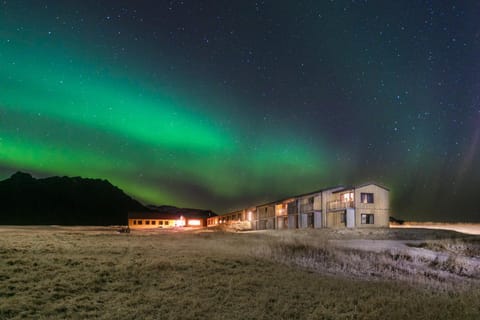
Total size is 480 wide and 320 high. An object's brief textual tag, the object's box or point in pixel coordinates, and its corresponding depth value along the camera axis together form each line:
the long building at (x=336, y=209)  45.84
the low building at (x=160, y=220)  89.31
